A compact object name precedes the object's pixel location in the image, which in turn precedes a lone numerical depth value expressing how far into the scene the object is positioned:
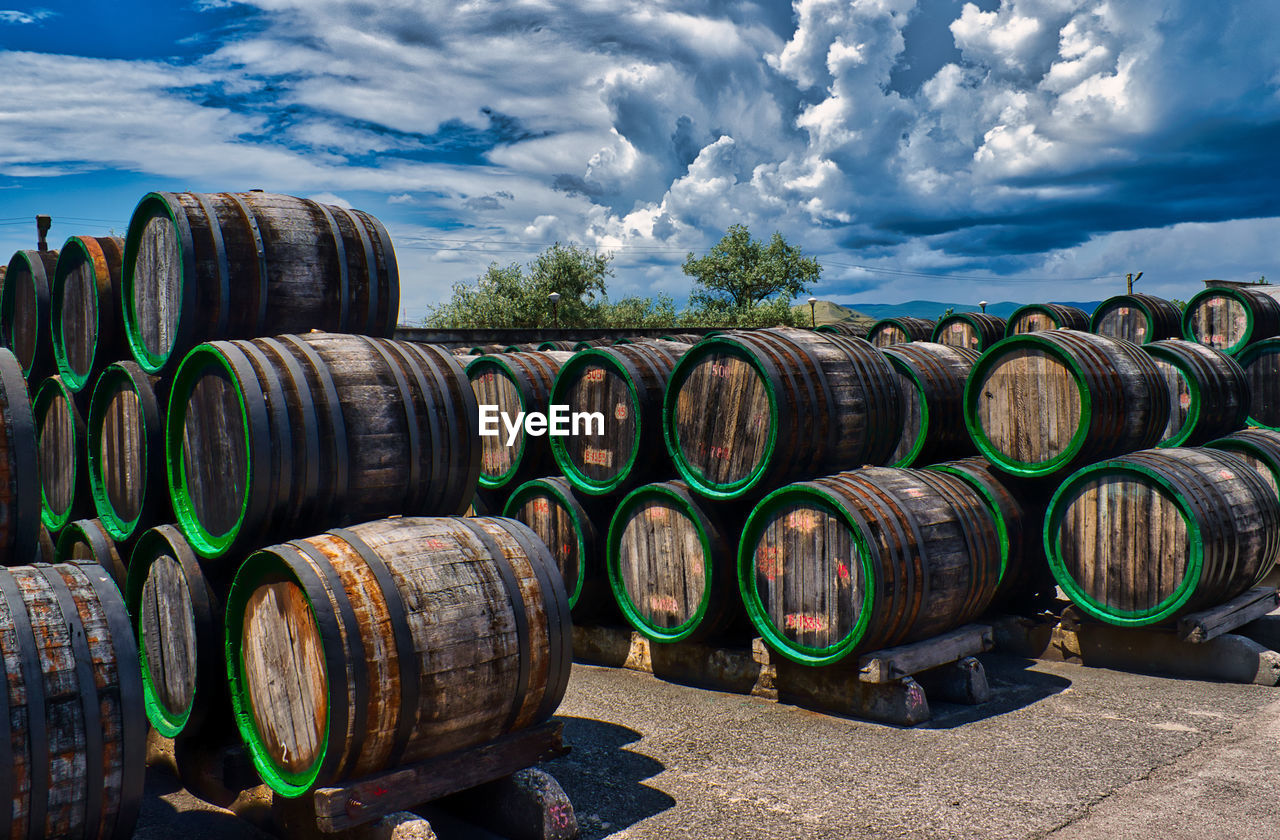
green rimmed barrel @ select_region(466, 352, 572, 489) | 8.73
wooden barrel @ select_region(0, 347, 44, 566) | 4.41
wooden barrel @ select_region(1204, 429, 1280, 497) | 8.72
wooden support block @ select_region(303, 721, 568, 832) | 4.13
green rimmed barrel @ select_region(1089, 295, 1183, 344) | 14.39
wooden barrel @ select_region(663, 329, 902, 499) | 6.79
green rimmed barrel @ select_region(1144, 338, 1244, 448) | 9.30
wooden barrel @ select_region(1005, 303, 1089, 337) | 16.38
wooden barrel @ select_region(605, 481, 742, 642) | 7.17
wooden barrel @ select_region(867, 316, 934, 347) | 18.02
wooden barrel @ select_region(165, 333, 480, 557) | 4.86
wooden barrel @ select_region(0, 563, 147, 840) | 3.61
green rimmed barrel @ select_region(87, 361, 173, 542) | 5.74
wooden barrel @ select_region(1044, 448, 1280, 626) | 7.04
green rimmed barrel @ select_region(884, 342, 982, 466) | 8.56
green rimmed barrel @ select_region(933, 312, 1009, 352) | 16.92
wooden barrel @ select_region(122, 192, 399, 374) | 5.62
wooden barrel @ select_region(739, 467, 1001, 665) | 6.27
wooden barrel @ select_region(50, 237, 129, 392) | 6.43
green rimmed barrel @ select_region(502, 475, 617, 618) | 8.10
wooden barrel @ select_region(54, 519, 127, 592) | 6.13
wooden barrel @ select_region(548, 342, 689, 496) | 7.70
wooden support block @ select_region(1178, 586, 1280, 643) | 7.11
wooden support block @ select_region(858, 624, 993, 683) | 6.25
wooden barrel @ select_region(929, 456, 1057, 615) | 7.58
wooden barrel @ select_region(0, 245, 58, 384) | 7.22
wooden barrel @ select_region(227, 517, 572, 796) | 4.14
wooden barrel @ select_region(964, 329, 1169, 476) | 7.50
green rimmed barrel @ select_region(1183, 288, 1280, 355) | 13.20
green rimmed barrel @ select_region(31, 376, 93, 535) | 6.59
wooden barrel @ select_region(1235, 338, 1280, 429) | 12.30
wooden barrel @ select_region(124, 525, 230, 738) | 5.22
